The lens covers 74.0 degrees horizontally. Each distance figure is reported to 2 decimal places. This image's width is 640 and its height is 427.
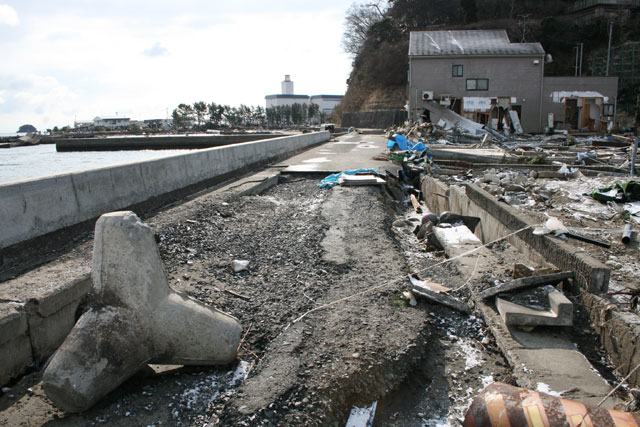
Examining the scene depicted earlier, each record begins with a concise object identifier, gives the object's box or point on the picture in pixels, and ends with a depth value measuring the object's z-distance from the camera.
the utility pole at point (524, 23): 44.69
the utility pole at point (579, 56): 43.75
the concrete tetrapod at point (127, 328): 2.51
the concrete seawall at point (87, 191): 4.23
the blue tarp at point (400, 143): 16.05
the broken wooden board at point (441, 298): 4.15
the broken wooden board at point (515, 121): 31.95
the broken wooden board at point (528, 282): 4.05
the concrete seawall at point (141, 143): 44.38
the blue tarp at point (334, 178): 9.66
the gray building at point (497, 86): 32.31
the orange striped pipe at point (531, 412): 2.20
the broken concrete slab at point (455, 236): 6.01
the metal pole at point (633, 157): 8.61
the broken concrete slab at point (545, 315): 3.69
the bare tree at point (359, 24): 65.88
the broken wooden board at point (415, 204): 10.06
